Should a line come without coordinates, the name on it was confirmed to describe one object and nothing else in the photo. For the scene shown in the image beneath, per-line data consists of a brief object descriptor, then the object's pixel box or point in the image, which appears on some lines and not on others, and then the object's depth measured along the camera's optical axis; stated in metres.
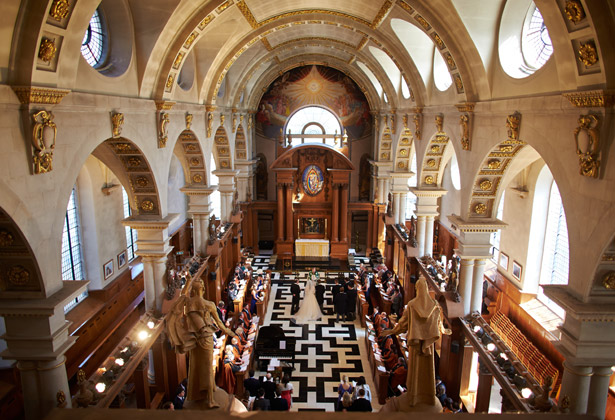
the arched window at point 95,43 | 9.14
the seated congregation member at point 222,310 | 14.88
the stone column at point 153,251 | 11.45
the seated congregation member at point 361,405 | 9.75
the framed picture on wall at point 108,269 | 15.04
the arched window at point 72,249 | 13.69
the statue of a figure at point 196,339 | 6.85
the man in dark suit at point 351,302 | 17.27
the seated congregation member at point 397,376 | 12.01
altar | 24.14
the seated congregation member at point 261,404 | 9.84
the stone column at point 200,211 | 15.70
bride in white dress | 17.41
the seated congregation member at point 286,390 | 11.07
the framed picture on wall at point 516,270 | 14.34
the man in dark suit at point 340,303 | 17.11
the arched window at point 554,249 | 13.03
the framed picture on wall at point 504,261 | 15.46
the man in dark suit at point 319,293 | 18.00
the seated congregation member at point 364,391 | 10.76
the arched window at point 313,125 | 27.34
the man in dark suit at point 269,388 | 10.79
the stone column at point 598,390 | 6.84
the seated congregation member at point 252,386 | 11.26
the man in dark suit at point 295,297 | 18.03
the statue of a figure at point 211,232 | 16.98
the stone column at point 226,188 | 20.33
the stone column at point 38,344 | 6.62
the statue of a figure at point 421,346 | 6.61
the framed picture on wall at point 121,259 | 16.17
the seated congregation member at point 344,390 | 10.95
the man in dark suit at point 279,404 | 10.07
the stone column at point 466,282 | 11.82
